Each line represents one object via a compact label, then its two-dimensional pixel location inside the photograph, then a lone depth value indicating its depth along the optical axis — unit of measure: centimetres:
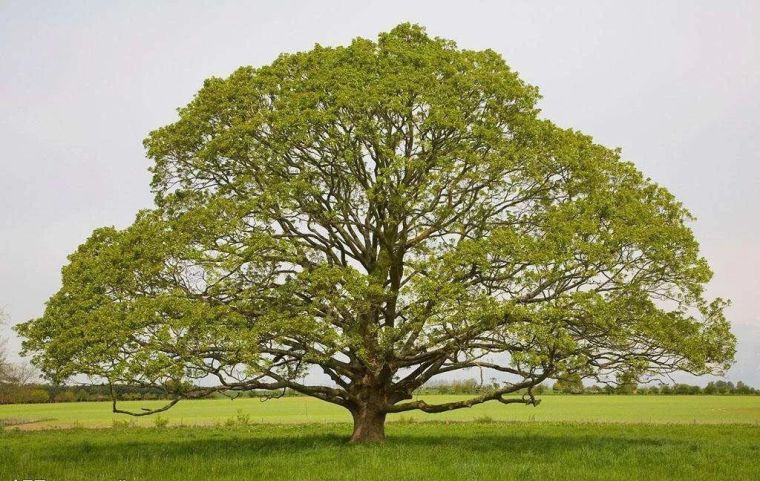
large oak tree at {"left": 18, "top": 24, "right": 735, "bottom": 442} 2186
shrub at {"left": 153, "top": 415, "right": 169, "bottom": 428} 4127
